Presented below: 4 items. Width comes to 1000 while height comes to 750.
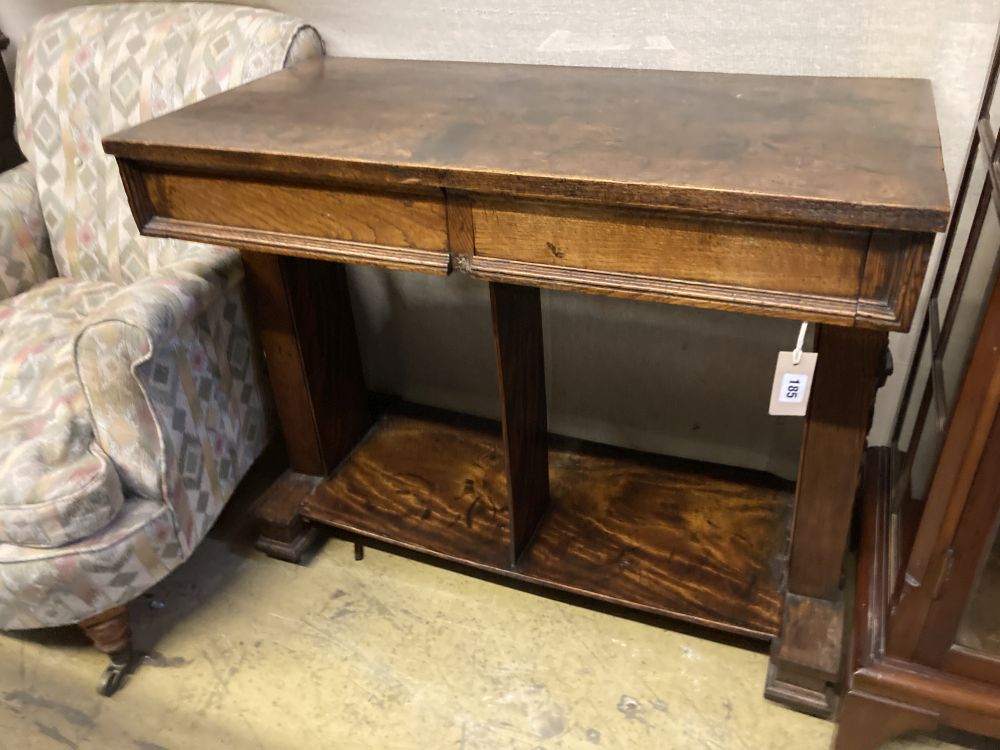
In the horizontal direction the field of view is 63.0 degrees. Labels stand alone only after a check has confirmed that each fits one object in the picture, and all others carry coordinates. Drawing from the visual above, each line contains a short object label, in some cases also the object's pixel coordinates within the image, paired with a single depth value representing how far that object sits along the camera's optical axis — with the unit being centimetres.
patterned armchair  109
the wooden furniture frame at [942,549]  82
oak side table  78
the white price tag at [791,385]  91
